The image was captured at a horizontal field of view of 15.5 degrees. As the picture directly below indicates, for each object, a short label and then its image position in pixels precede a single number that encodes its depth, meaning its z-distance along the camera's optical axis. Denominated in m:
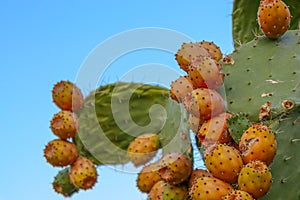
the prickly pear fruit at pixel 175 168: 1.96
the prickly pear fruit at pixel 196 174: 1.97
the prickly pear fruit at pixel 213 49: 2.01
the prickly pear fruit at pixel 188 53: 1.97
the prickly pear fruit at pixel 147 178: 2.27
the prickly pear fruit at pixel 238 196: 1.66
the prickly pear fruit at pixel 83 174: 2.41
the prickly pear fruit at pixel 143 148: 2.37
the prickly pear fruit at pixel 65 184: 2.46
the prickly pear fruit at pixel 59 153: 2.38
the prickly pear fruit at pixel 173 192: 1.99
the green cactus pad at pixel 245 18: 2.21
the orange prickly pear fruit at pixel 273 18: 1.92
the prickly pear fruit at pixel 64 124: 2.42
